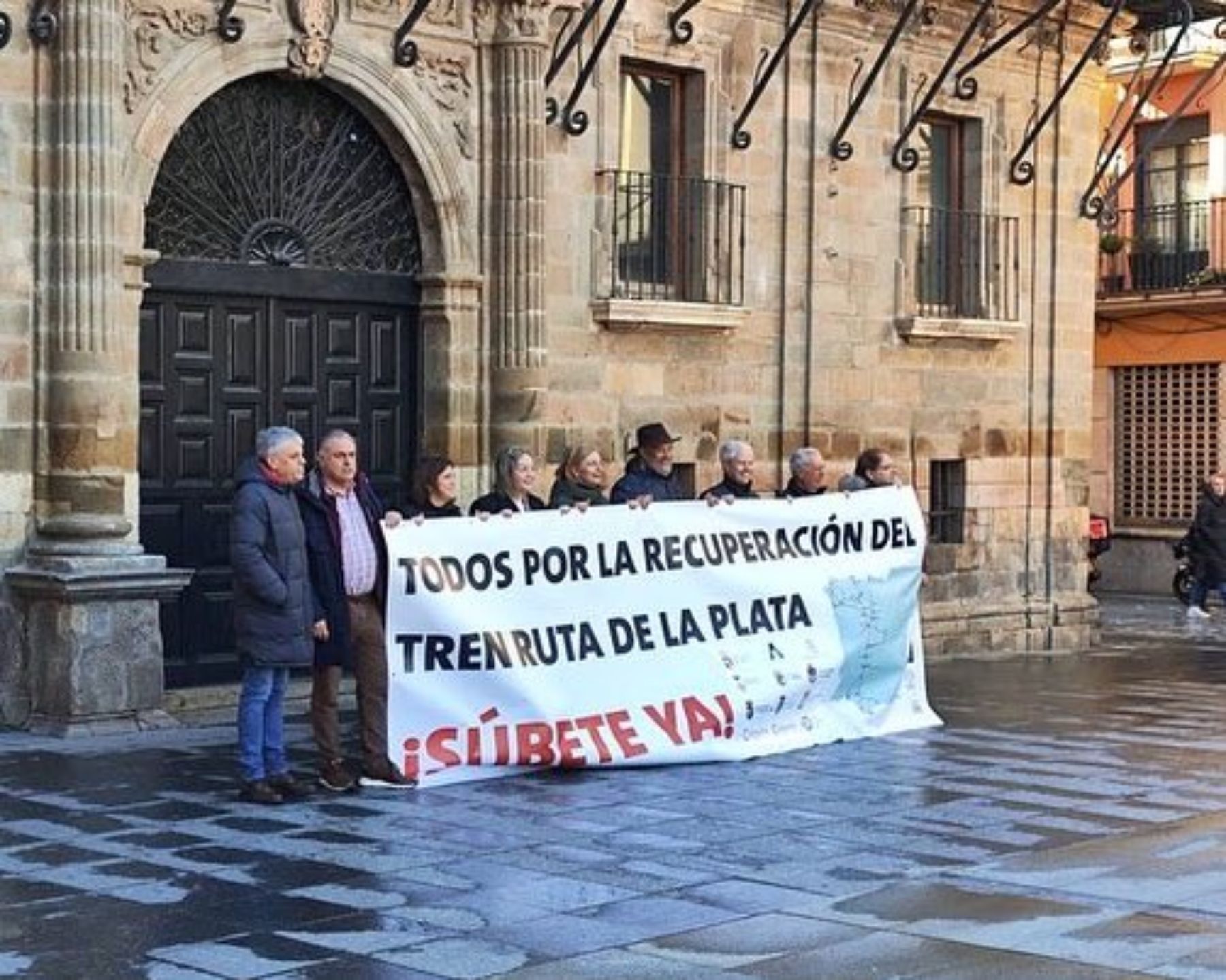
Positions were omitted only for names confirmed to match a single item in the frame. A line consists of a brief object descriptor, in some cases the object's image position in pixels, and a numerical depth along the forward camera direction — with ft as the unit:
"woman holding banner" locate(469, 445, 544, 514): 39.55
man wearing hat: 43.57
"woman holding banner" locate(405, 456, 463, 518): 37.65
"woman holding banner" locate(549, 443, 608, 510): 42.88
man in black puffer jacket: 34.04
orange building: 97.91
